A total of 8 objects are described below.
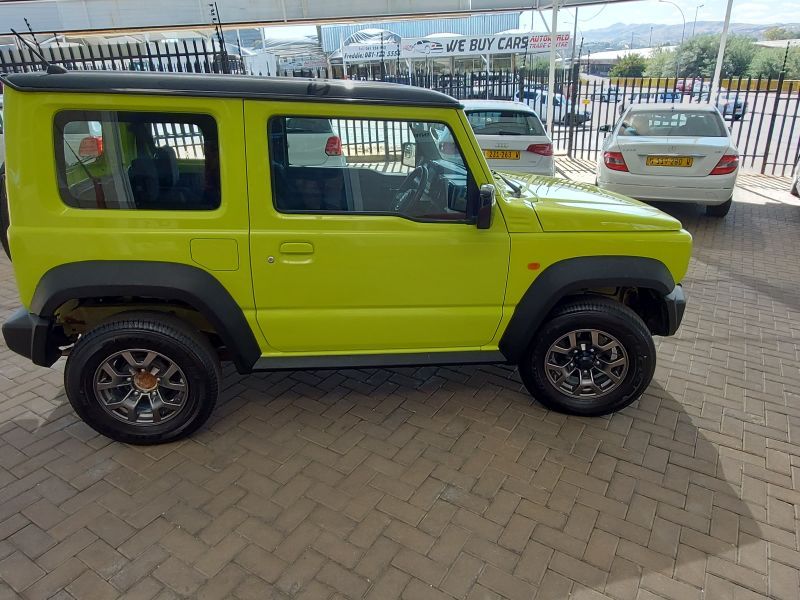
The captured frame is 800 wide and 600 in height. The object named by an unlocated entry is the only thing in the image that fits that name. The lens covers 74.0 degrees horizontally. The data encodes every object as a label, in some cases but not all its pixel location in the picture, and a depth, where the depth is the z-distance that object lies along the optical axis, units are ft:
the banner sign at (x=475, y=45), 62.34
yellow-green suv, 8.63
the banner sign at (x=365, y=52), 72.79
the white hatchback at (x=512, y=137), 24.77
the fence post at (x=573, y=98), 37.01
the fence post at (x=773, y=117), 30.72
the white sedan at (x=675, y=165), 22.82
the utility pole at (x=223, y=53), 28.07
